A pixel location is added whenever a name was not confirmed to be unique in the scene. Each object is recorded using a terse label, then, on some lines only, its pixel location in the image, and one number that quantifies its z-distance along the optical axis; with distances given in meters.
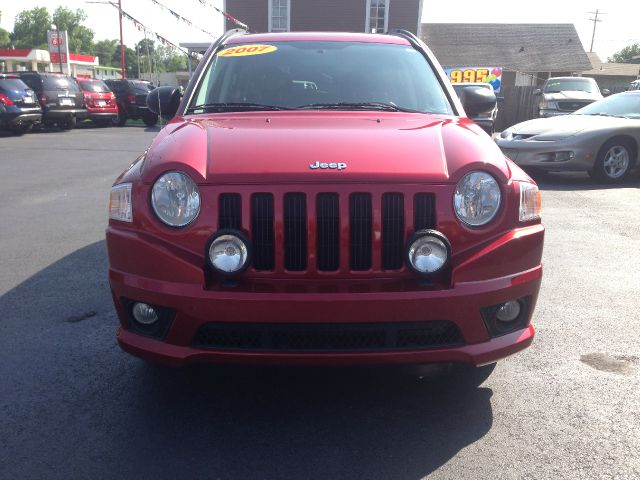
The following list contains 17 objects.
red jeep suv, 2.65
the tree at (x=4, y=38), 84.94
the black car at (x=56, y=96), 20.19
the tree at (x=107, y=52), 131.50
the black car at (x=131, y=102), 24.89
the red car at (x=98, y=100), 22.59
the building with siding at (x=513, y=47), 39.88
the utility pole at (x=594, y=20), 75.75
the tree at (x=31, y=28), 102.19
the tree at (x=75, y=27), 106.00
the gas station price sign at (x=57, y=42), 32.75
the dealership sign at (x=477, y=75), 25.70
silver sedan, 9.89
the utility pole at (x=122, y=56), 36.87
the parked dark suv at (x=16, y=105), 18.05
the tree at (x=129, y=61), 112.25
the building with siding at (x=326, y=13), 30.20
